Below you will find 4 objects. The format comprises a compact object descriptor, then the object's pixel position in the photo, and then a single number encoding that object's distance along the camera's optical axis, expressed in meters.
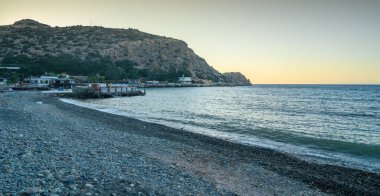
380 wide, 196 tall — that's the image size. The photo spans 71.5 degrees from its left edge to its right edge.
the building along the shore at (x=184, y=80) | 168.16
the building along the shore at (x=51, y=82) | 81.56
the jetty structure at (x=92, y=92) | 63.00
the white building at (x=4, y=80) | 81.83
